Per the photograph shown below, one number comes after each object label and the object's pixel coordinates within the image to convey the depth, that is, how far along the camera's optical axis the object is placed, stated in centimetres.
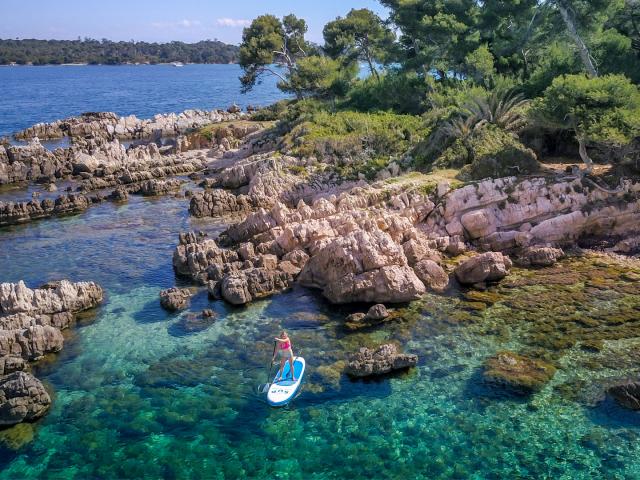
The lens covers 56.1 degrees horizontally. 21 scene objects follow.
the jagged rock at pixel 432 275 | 3025
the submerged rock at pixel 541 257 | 3177
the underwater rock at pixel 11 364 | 2430
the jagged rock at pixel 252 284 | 2950
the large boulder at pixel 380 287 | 2845
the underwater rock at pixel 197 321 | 2752
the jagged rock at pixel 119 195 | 5125
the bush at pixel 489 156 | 3759
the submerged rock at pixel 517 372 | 2195
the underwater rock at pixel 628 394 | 2031
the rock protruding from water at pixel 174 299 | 2928
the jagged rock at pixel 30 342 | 2533
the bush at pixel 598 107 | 3291
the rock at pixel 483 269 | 3027
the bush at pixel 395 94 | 5997
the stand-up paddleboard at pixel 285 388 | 2152
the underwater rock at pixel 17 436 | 2014
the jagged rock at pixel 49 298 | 2842
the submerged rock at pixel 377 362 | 2311
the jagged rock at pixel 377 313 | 2722
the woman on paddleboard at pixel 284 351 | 2288
